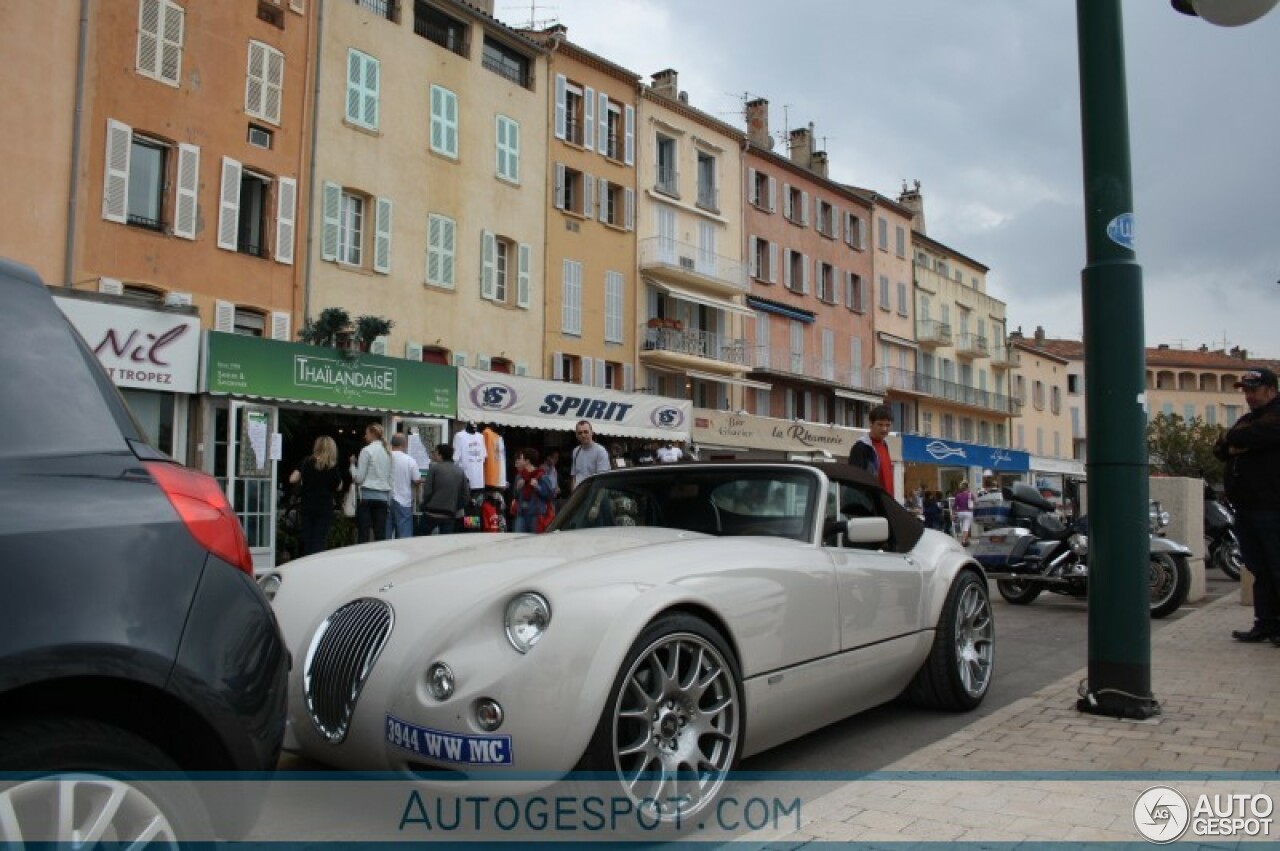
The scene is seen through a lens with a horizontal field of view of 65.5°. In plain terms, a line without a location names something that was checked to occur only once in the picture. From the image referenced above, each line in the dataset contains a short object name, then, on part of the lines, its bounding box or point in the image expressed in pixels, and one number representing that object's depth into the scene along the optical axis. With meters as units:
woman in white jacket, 11.75
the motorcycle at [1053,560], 9.46
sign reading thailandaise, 16.44
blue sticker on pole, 5.00
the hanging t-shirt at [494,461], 19.20
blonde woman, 11.17
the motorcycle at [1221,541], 13.36
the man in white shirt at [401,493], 12.69
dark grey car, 2.04
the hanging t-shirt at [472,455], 17.44
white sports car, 3.14
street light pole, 4.85
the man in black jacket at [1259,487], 6.83
